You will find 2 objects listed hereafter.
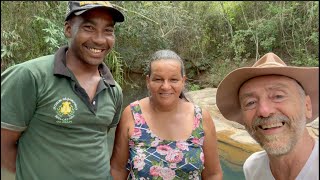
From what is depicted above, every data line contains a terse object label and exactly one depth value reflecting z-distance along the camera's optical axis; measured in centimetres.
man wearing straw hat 132
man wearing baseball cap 139
